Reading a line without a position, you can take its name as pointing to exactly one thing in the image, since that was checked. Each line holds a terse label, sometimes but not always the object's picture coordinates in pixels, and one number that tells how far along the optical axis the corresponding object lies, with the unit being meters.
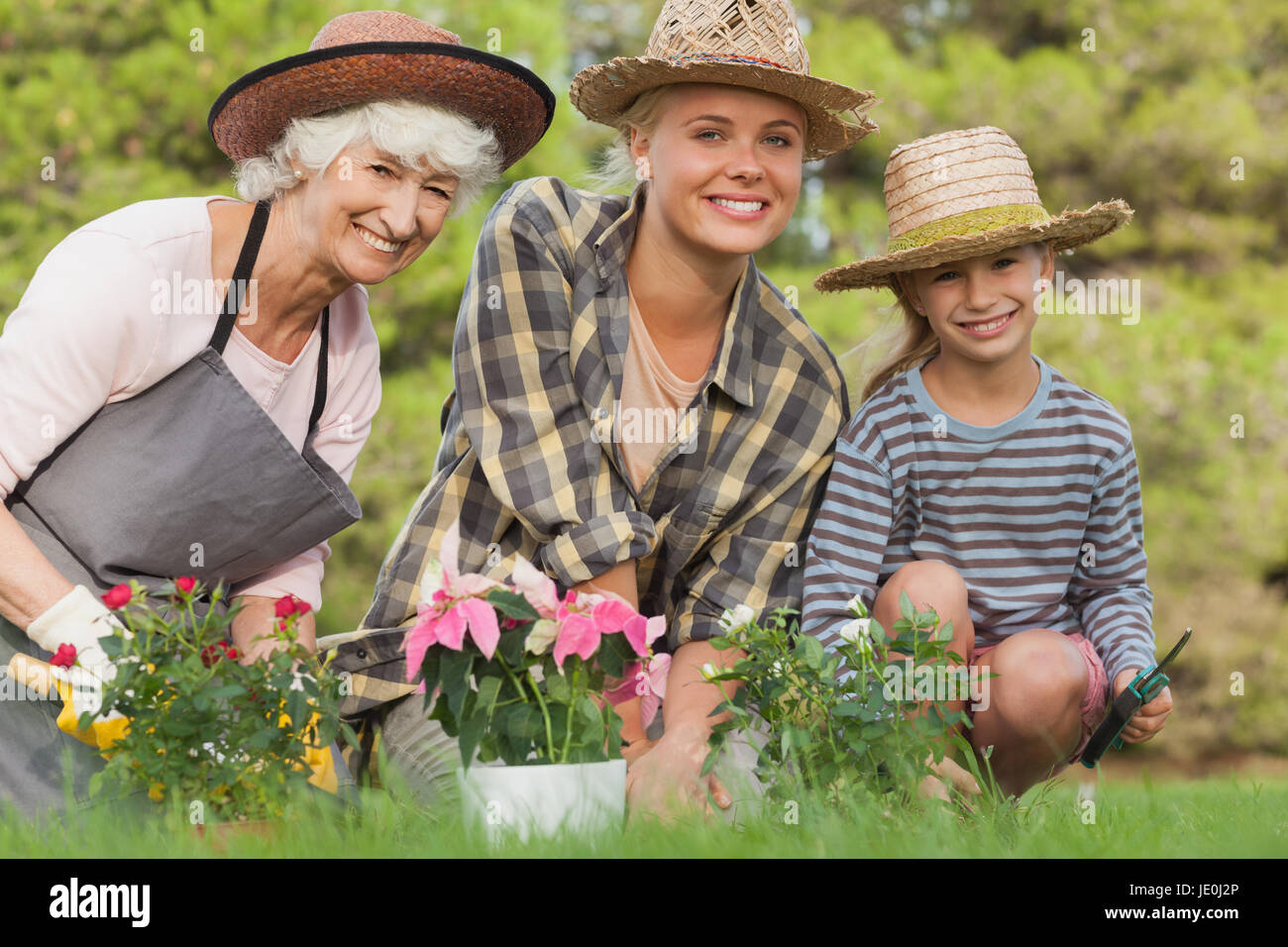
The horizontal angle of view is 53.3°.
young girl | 2.81
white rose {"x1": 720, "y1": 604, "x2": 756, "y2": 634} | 2.28
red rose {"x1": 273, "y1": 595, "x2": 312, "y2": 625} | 2.05
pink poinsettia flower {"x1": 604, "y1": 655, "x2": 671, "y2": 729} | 2.25
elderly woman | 2.47
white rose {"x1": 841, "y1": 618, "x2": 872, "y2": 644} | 2.29
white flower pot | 1.97
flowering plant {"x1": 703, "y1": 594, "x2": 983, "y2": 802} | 2.20
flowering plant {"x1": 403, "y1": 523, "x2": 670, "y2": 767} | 1.97
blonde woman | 2.79
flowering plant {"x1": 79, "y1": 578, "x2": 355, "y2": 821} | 1.99
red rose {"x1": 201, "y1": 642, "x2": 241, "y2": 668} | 2.07
